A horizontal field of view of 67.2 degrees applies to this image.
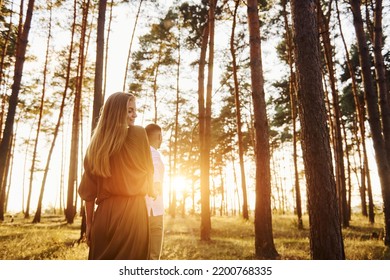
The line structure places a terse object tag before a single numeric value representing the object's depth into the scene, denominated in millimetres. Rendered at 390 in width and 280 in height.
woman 2098
